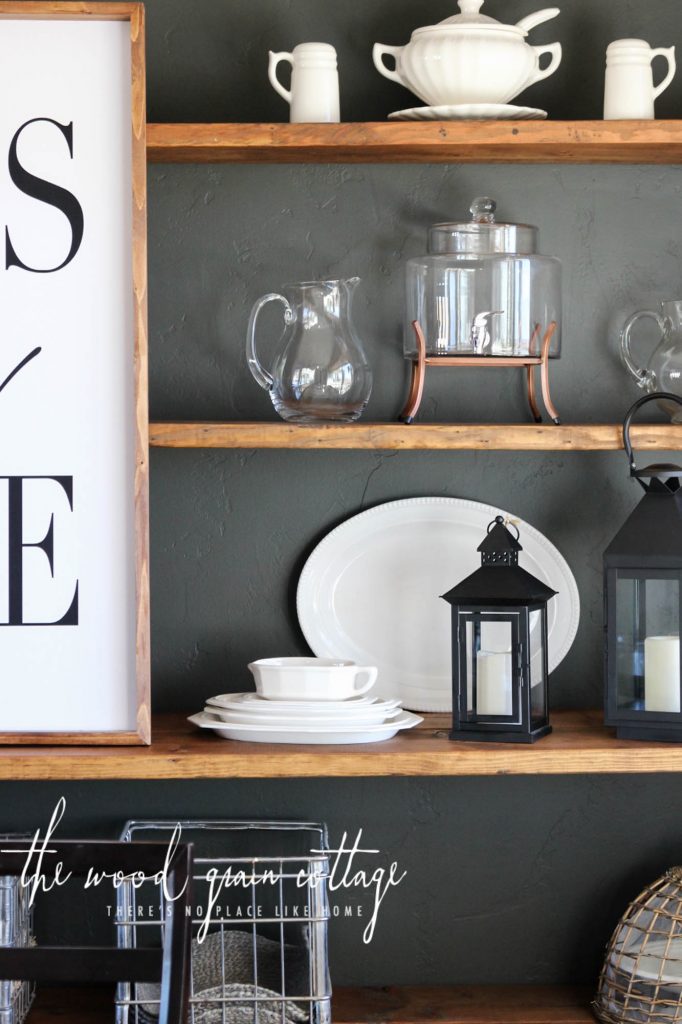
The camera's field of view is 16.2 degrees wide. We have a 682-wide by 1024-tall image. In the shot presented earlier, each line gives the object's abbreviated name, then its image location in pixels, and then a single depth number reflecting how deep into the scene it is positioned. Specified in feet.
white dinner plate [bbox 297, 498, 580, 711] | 11.22
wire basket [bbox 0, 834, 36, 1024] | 10.65
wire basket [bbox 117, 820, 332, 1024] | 10.60
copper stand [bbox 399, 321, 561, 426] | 10.82
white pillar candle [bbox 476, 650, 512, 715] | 10.60
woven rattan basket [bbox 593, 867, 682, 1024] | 10.68
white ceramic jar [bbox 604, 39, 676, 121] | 10.83
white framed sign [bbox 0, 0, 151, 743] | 10.64
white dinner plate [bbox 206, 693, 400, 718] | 10.56
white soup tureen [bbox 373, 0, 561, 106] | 10.58
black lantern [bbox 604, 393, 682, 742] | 10.56
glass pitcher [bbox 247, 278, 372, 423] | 10.69
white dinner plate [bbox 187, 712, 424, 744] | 10.53
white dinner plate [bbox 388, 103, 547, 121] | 10.67
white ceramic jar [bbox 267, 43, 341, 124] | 10.76
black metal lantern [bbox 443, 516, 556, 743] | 10.57
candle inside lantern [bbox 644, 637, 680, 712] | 10.55
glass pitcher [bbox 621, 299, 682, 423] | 10.92
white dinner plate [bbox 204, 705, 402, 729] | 10.54
